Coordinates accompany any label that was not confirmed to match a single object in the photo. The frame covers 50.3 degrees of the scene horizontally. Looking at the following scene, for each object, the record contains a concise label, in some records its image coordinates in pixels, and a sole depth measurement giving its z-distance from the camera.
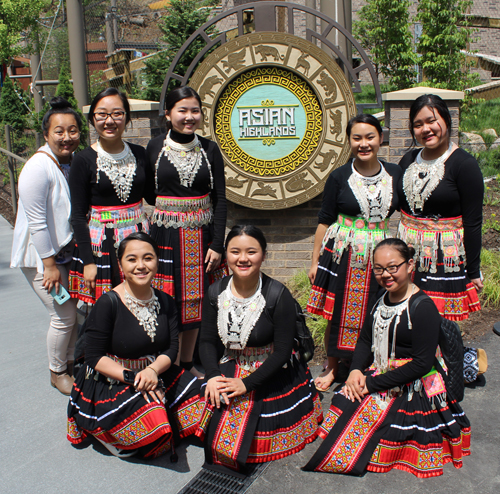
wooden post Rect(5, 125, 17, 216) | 7.58
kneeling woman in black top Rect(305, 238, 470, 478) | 2.47
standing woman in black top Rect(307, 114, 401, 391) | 2.96
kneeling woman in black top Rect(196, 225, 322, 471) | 2.52
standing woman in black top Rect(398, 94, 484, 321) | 2.79
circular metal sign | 4.32
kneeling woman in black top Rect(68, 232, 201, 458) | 2.56
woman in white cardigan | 2.97
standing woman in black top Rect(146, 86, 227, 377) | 3.08
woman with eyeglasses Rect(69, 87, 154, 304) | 2.93
